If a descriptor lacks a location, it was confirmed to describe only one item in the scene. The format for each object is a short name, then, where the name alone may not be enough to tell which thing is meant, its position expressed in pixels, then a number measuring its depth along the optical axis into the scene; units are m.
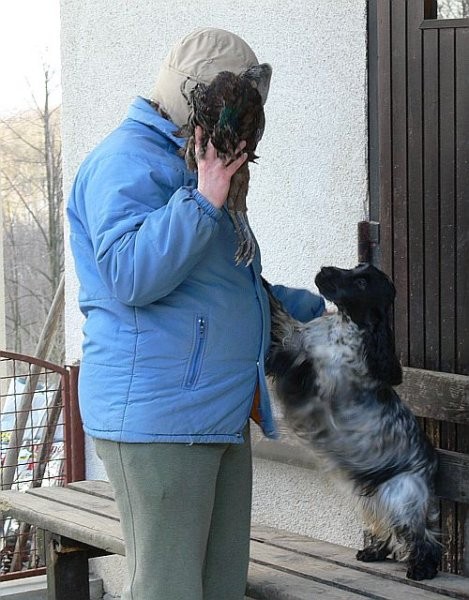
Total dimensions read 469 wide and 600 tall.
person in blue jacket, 2.73
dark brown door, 3.86
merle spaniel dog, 3.58
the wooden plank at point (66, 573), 4.48
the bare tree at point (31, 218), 12.54
